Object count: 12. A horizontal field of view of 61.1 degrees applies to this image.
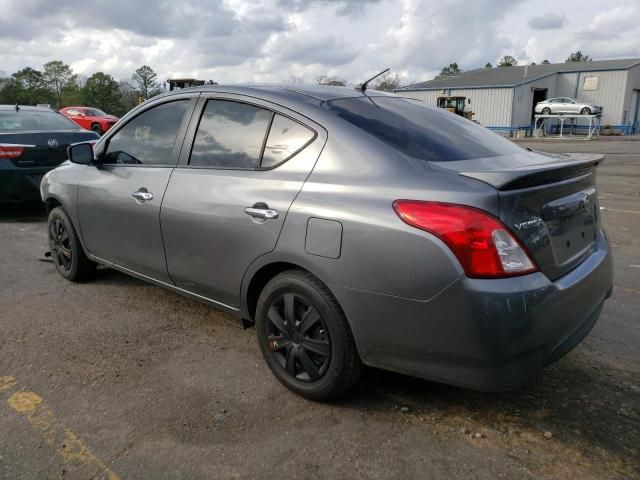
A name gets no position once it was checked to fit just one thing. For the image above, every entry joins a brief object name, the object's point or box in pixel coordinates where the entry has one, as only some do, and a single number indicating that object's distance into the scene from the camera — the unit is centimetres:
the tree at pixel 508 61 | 8512
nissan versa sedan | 221
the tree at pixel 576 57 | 9306
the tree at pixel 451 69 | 9012
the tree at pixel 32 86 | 6238
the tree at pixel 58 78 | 7288
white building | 4003
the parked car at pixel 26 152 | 698
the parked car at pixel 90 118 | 2456
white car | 3606
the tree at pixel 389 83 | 5913
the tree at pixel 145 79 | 7194
